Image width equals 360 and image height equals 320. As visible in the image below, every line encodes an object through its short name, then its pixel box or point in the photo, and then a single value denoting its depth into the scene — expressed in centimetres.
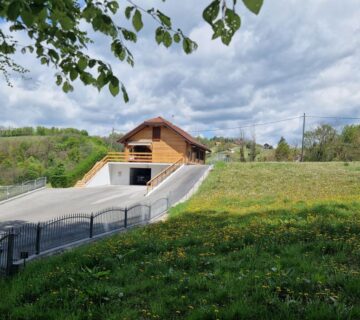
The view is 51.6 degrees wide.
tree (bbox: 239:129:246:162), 6509
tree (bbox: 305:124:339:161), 6406
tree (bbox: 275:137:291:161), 6856
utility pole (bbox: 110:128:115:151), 7681
